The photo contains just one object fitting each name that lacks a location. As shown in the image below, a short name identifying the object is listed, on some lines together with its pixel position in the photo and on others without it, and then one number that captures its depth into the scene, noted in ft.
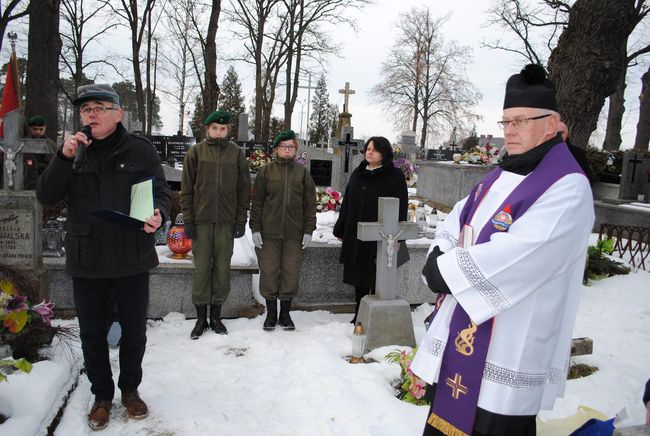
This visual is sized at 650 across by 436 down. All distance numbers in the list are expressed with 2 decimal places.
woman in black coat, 16.35
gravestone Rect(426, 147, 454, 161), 83.35
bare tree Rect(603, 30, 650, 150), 64.90
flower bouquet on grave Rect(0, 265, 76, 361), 10.23
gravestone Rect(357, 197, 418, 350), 14.60
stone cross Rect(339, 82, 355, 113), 54.60
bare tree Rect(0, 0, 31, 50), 43.61
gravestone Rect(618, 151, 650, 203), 37.91
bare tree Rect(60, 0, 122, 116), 74.49
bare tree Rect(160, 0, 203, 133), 85.97
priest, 5.87
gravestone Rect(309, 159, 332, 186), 35.17
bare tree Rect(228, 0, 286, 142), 77.92
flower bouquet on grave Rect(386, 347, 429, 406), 11.05
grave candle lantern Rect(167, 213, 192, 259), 17.57
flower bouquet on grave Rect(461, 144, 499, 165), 45.24
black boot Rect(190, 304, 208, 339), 15.16
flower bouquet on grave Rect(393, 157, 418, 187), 38.52
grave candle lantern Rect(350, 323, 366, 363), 13.71
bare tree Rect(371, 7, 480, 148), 119.96
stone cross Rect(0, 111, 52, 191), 13.30
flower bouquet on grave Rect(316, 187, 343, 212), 24.17
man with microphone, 9.39
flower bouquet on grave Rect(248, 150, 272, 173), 39.68
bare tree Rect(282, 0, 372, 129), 82.79
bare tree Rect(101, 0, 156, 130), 67.77
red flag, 13.10
